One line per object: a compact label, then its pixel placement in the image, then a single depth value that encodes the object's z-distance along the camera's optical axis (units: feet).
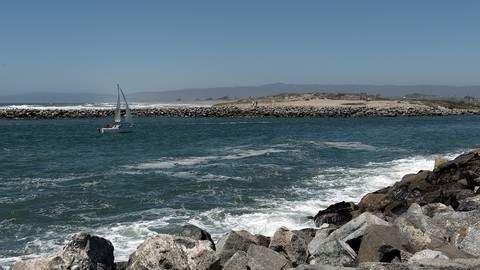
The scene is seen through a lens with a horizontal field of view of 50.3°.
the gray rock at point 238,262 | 24.50
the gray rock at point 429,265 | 20.90
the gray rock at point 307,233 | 35.40
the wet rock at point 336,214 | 45.03
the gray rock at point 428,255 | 23.50
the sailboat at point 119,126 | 155.63
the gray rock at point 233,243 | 29.09
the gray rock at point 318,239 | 30.01
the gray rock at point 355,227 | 29.13
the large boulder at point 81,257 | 25.59
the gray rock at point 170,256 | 25.11
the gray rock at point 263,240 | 32.85
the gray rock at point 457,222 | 29.84
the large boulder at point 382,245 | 24.95
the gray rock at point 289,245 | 29.94
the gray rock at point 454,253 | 24.26
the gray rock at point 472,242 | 25.89
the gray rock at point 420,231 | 27.40
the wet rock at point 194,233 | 33.40
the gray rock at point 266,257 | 25.90
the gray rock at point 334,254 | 26.43
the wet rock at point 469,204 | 37.68
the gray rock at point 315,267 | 22.50
